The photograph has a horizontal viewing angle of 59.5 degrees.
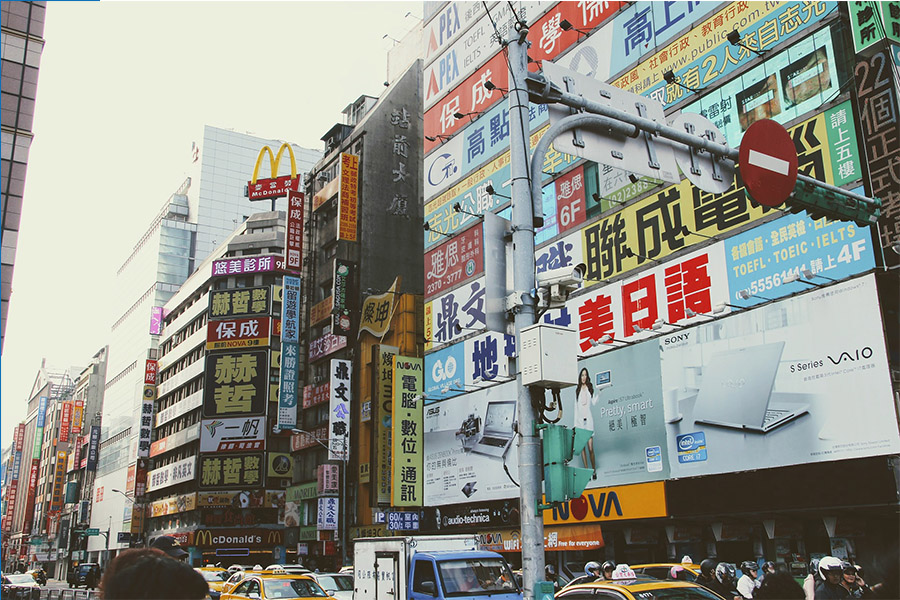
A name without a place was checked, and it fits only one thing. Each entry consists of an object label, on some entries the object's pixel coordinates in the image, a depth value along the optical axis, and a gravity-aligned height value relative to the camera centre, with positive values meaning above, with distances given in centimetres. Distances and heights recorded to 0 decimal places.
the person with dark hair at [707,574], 1241 -83
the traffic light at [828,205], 905 +362
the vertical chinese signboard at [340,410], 3903 +556
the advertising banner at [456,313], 3241 +869
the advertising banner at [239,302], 6044 +1671
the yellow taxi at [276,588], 1719 -135
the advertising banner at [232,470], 5628 +386
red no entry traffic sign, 848 +373
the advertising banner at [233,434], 5722 +645
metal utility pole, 745 +244
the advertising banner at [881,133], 1783 +863
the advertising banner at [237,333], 5956 +1417
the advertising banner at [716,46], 2125 +1342
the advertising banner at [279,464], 5538 +414
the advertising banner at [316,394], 4722 +769
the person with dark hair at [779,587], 528 -45
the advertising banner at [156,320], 7800 +1978
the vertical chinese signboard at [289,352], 4850 +1041
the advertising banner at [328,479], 4141 +231
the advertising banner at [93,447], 9638 +947
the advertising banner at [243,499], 5522 +182
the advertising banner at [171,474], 6081 +415
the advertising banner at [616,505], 2244 +46
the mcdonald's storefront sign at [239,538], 5472 -84
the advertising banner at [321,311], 4867 +1299
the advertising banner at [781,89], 1997 +1121
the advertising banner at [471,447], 3002 +294
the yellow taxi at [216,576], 2397 -173
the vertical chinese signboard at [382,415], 3844 +523
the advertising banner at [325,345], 4575 +1037
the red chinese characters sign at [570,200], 2730 +1092
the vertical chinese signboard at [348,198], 4647 +1876
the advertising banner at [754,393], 1772 +314
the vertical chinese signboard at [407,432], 3494 +398
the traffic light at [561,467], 736 +49
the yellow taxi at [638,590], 882 -78
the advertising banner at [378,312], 4134 +1098
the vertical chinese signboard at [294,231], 4994 +1820
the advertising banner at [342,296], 4353 +1245
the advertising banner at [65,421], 10969 +1447
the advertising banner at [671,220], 1991 +858
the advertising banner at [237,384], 5831 +1018
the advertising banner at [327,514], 3975 +50
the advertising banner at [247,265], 6153 +1989
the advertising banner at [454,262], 3341 +1108
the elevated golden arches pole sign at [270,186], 5866 +2451
